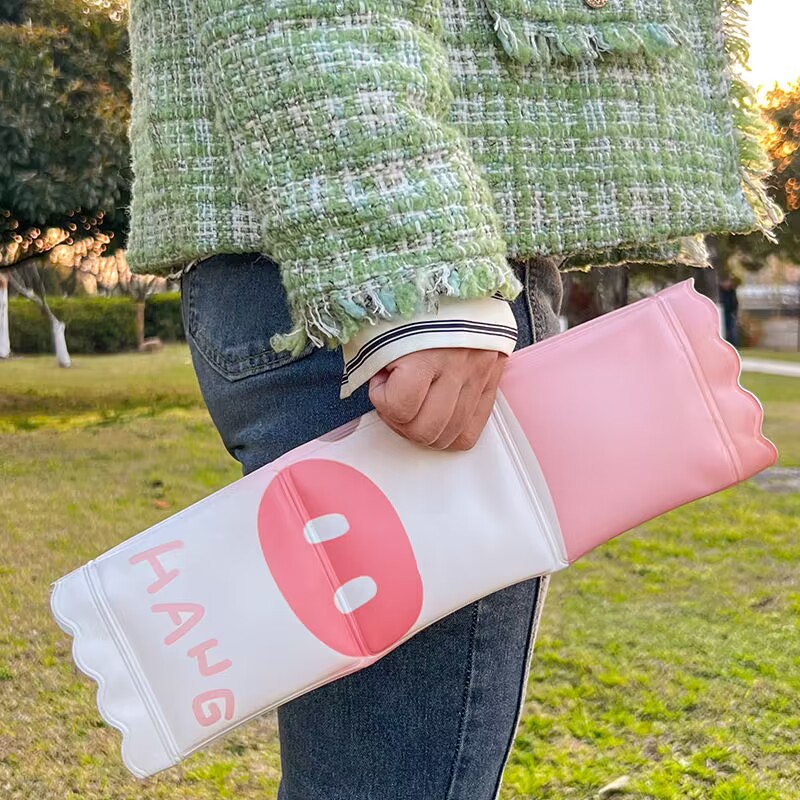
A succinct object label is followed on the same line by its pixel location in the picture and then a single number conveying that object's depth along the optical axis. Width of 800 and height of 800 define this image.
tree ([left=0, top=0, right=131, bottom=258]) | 4.12
